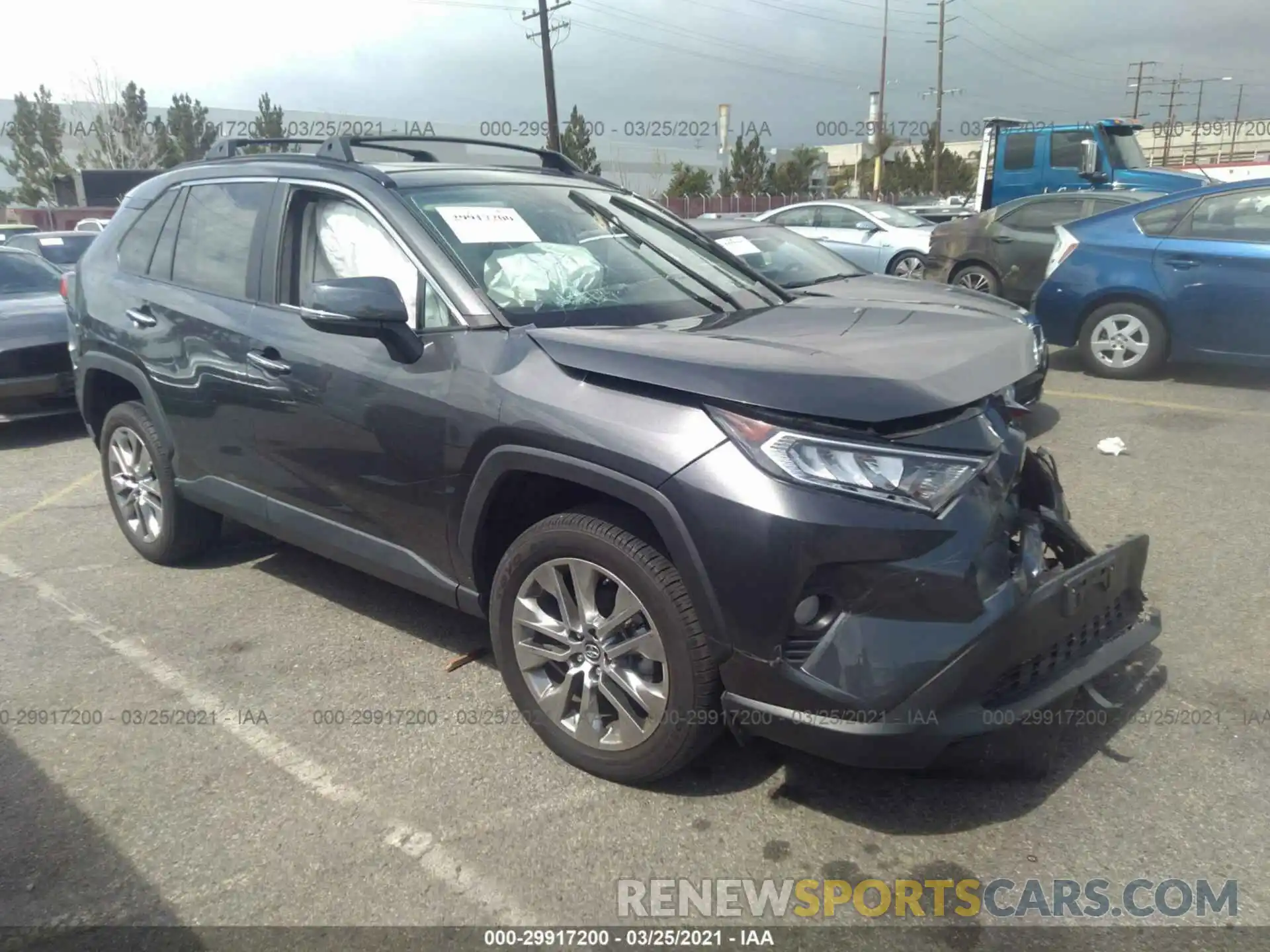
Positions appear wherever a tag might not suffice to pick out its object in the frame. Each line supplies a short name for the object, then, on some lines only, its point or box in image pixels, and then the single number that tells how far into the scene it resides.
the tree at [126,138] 44.72
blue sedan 7.38
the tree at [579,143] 40.81
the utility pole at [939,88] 47.81
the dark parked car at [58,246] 12.51
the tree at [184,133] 45.56
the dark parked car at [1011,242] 10.11
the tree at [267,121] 44.22
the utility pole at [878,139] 41.68
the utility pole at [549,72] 30.62
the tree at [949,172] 53.12
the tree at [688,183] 45.59
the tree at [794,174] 49.44
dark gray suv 2.40
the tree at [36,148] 42.59
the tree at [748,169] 47.88
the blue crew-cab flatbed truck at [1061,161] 14.62
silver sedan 12.84
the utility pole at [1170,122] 51.53
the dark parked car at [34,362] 7.36
